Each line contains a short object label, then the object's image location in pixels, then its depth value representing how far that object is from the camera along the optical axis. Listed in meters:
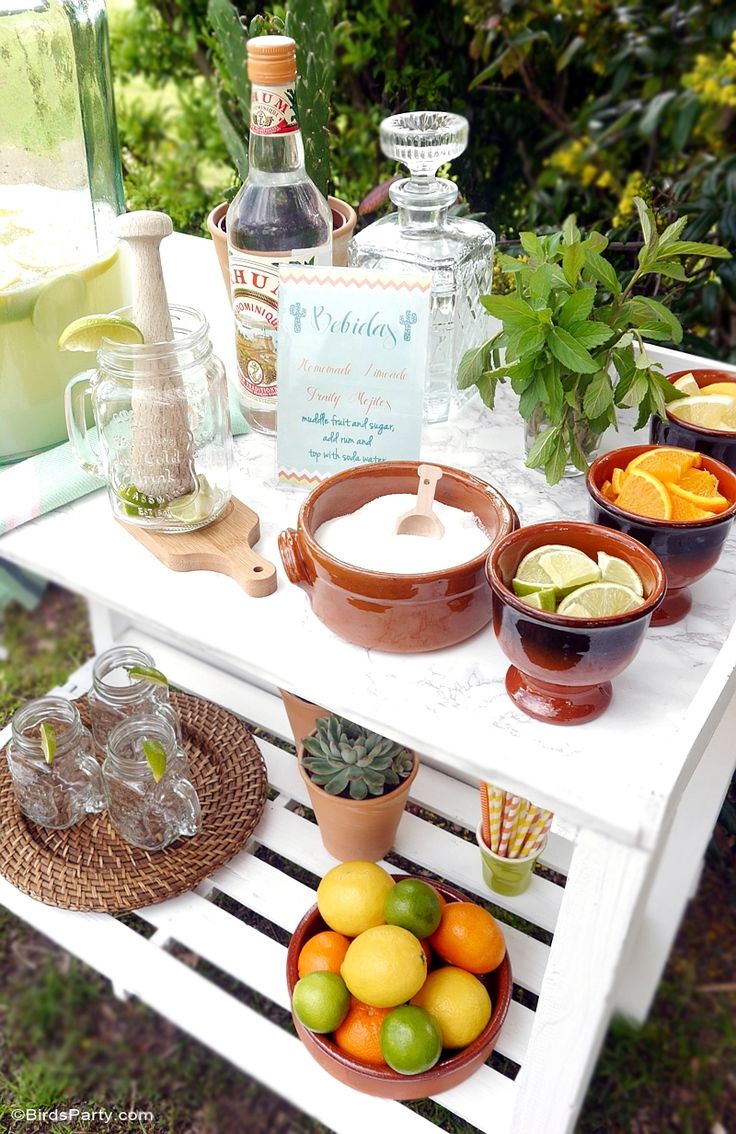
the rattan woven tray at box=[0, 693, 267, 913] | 1.09
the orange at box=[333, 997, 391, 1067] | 0.94
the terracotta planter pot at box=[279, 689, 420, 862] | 1.09
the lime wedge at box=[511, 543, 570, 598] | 0.67
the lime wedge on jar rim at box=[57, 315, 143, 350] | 0.78
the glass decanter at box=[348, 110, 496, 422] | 0.96
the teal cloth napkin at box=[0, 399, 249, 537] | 0.89
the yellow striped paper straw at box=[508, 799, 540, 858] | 1.08
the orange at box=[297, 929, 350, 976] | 1.00
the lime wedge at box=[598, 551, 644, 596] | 0.69
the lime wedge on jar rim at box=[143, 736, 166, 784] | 1.03
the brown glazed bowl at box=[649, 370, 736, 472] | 0.86
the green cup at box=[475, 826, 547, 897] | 1.12
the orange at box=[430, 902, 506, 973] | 1.00
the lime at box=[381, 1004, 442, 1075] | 0.89
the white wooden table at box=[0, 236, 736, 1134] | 0.67
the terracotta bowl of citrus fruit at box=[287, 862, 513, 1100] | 0.92
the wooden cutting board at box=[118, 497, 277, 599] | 0.81
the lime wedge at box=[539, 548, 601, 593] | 0.68
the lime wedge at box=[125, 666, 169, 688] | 1.11
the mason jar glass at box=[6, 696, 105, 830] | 1.11
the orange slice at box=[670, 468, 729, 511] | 0.77
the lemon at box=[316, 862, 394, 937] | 1.01
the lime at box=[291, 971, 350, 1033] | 0.94
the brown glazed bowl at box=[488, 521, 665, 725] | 0.64
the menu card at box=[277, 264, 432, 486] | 0.82
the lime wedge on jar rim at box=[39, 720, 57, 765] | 1.06
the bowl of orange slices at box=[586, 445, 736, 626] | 0.75
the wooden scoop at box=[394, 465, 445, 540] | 0.78
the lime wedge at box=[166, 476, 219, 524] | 0.86
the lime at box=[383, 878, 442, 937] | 0.99
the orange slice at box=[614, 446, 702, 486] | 0.80
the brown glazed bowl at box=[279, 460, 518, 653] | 0.71
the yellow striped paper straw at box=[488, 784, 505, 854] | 1.07
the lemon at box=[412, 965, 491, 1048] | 0.95
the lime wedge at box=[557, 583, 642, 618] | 0.66
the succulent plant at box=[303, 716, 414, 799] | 1.09
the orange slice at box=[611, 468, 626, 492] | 0.80
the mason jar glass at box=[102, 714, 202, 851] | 1.10
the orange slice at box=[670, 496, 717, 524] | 0.77
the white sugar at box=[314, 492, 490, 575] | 0.75
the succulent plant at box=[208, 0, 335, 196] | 1.06
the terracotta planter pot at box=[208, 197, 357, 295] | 1.02
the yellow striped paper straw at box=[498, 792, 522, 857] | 1.07
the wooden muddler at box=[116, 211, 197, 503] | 0.77
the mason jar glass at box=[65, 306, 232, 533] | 0.81
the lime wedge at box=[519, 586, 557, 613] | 0.66
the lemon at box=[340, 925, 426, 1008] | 0.92
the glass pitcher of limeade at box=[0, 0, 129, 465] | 0.91
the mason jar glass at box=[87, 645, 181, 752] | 1.17
